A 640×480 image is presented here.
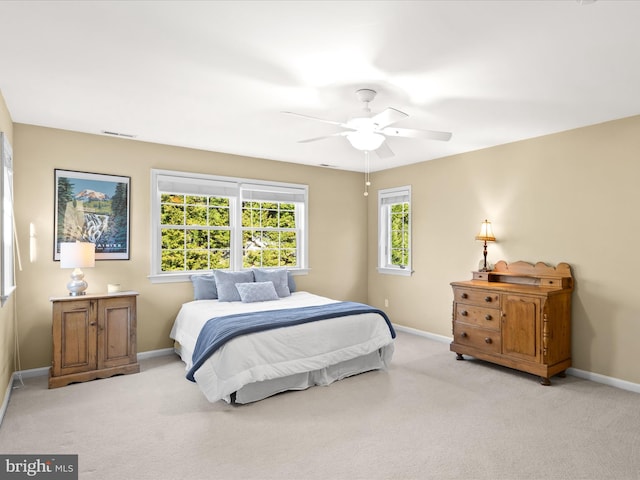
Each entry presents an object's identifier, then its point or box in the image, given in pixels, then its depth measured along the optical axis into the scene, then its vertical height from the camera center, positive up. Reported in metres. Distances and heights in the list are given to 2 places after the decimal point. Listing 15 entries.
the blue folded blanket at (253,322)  3.32 -0.76
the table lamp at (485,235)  4.68 +0.09
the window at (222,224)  4.82 +0.22
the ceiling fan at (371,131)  2.94 +0.90
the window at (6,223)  3.07 +0.13
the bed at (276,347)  3.27 -1.00
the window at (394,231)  6.02 +0.18
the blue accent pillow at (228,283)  4.68 -0.52
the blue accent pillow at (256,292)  4.64 -0.62
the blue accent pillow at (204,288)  4.75 -0.59
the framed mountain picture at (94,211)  4.11 +0.31
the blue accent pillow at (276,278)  5.08 -0.49
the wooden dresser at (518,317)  3.81 -0.79
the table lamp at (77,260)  3.81 -0.21
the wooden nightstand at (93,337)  3.69 -0.98
